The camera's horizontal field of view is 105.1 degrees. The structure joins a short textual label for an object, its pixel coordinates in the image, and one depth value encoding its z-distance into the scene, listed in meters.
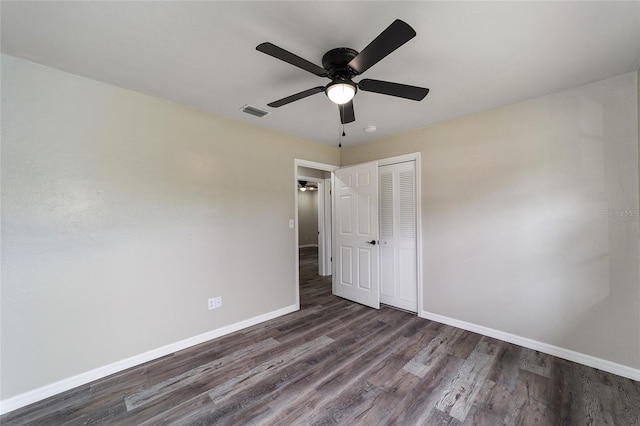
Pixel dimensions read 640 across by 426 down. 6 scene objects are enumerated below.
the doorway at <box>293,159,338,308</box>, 4.10
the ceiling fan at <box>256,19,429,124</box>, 1.36
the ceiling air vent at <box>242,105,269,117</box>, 2.64
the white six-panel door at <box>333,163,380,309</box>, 3.61
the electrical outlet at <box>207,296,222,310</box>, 2.75
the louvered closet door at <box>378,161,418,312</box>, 3.43
